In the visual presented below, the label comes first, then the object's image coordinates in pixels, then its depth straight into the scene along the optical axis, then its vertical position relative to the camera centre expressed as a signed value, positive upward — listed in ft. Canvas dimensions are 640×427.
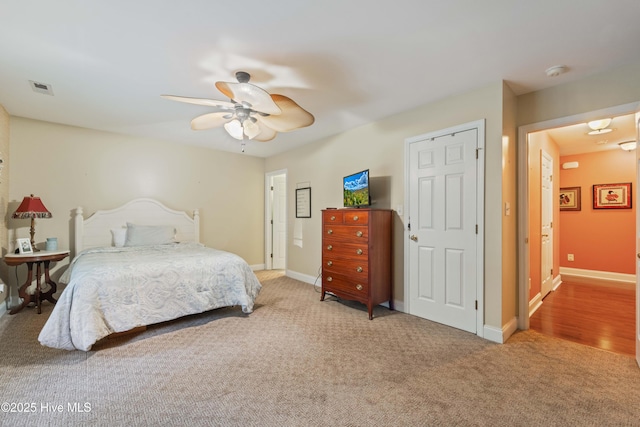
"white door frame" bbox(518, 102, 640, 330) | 9.34 -0.34
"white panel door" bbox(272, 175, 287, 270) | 19.69 -0.56
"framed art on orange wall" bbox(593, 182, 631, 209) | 15.92 +1.09
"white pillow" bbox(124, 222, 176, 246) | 13.34 -0.95
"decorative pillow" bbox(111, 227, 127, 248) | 13.41 -1.00
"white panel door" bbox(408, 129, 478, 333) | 9.16 -0.49
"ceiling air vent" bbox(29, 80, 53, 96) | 8.83 +4.06
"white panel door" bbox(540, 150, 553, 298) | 12.78 -0.34
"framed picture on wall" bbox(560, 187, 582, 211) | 17.62 +0.99
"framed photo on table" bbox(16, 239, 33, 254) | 10.91 -1.20
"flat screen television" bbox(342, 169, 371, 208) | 11.25 +1.04
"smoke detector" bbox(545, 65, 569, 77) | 7.65 +3.95
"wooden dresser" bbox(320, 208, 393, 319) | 10.50 -1.56
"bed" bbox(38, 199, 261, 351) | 7.67 -2.09
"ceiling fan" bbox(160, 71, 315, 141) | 6.95 +2.96
